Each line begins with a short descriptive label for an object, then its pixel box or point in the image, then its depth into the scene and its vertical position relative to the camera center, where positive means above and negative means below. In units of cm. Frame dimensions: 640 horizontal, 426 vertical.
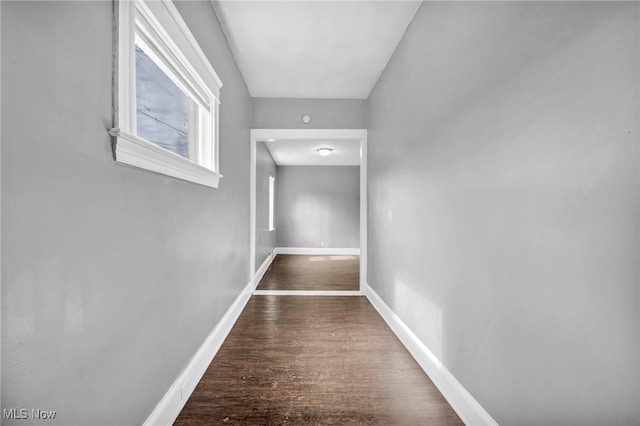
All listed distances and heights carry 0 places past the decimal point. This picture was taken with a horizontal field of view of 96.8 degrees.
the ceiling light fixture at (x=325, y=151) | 600 +131
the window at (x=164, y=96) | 107 +65
